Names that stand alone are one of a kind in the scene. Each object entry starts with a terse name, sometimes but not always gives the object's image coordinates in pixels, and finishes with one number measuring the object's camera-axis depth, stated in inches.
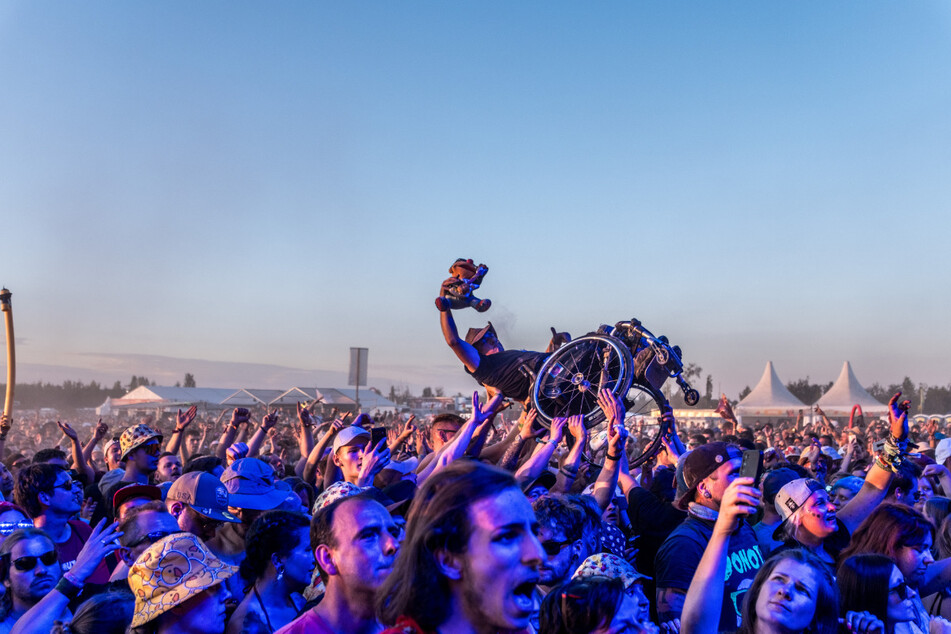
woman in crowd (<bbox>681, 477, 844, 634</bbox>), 113.3
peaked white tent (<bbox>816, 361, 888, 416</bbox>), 1285.7
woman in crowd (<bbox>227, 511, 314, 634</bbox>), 132.3
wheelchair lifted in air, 269.9
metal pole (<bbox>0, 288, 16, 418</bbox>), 365.7
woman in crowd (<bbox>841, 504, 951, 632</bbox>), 163.8
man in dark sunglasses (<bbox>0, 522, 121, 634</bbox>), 137.4
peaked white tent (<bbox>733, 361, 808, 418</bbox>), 1316.4
